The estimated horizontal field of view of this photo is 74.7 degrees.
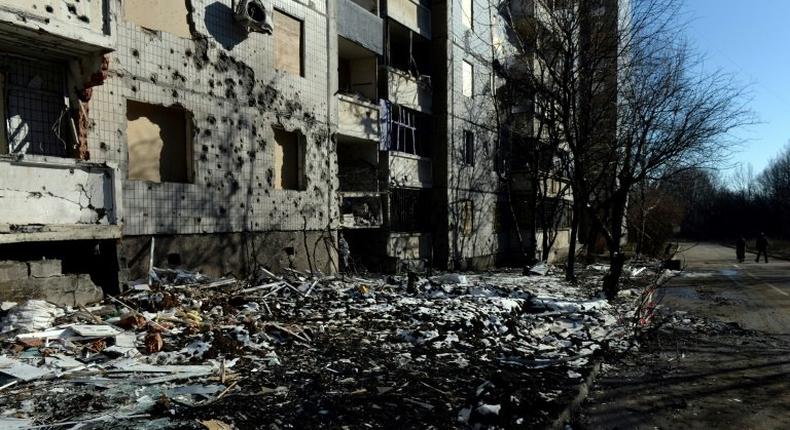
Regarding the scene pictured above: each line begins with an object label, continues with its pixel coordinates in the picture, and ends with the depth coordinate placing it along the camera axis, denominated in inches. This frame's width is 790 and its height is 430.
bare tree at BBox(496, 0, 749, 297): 598.2
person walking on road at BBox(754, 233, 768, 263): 1196.5
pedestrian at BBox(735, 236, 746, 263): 1194.6
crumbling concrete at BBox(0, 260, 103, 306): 265.6
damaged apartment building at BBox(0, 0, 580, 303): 294.5
